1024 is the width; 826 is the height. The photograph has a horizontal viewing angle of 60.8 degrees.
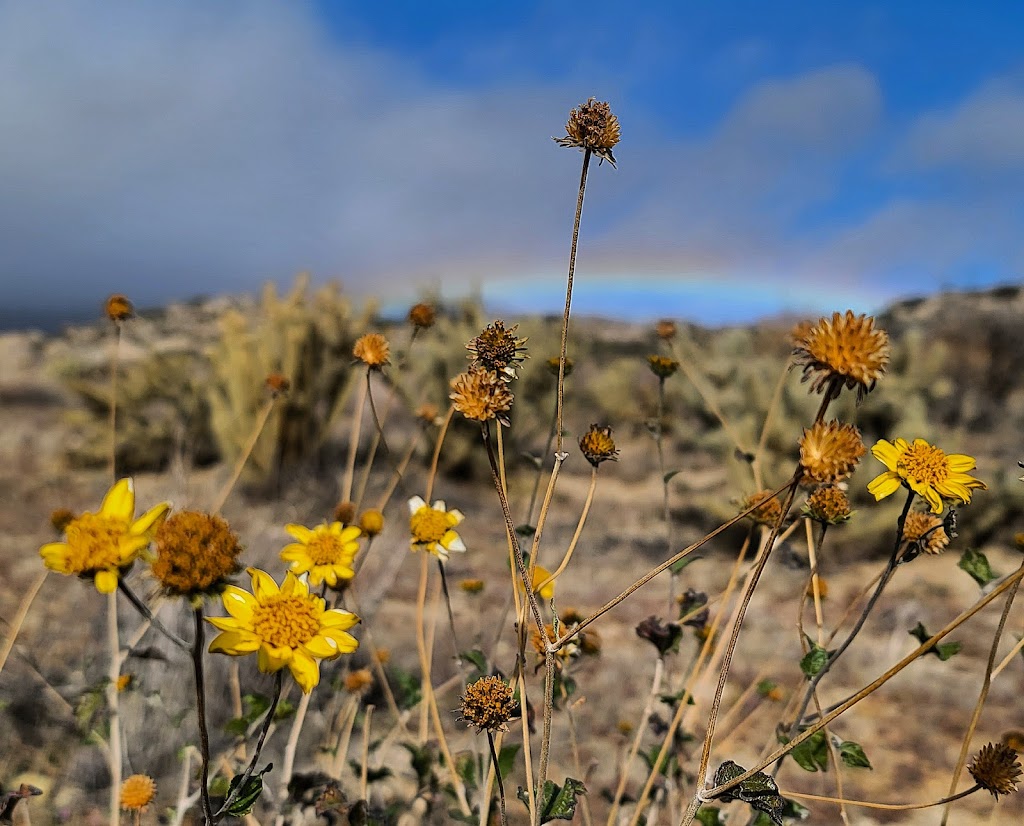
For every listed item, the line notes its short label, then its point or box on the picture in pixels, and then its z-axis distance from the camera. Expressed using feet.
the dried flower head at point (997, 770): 0.91
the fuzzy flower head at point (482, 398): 0.76
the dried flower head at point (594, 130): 0.79
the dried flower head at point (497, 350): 0.79
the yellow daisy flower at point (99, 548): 0.74
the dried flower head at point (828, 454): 0.64
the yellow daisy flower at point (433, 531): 1.07
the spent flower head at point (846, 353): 0.65
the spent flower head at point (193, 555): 0.72
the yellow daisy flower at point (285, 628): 0.77
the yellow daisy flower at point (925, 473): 0.84
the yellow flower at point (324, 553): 1.03
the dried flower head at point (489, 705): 0.82
